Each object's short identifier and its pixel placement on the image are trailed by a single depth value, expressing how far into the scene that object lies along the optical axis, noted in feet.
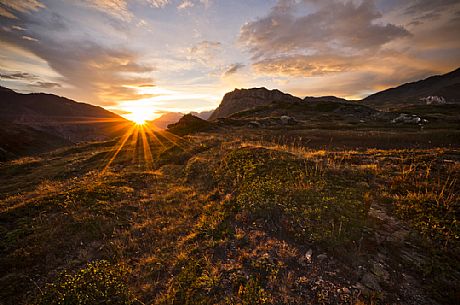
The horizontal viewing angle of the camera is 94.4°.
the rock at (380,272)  17.30
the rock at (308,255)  19.94
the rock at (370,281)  16.62
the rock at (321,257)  19.82
